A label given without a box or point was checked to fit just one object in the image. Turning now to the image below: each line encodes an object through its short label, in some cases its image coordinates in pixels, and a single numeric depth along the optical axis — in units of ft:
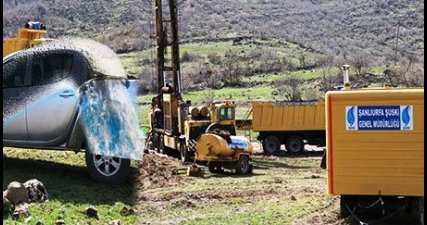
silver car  36.22
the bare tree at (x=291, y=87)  172.64
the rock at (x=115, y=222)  31.07
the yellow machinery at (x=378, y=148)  33.35
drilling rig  64.49
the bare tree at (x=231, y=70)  212.23
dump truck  95.55
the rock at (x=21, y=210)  29.43
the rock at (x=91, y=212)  32.22
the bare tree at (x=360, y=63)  194.95
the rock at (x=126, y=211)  34.63
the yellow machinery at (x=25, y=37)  60.23
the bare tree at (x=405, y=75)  157.89
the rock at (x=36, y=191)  32.09
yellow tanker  64.03
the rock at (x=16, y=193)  30.45
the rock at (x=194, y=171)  58.13
